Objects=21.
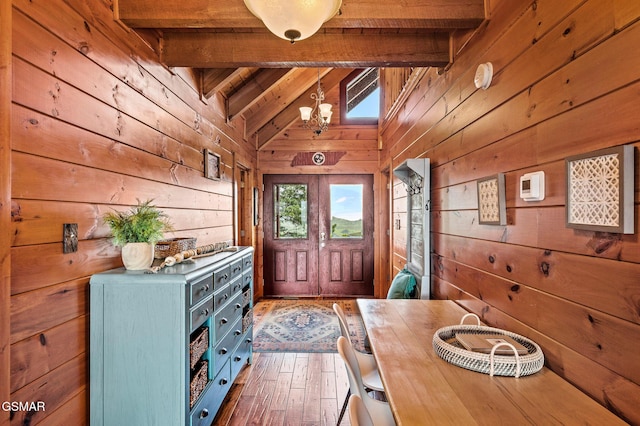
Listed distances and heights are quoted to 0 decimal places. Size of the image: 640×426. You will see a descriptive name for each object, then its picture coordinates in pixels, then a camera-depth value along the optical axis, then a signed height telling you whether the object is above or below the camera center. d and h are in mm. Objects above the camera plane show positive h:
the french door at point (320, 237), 5488 -389
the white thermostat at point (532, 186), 1237 +99
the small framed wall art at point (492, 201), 1513 +57
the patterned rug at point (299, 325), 3443 -1349
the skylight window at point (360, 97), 5508 +1919
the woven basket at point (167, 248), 1971 -203
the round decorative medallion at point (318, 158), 5449 +892
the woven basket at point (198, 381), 1749 -917
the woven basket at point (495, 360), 1089 -492
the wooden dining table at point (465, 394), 884 -537
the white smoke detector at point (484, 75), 1647 +681
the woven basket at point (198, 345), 1740 -715
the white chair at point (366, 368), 1788 -894
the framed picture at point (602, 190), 869 +62
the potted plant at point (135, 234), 1658 -104
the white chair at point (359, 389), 1393 -741
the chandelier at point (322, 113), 4075 +1223
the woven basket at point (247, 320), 2809 -927
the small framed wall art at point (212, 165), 3062 +465
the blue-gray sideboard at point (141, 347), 1573 -636
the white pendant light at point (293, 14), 1318 +806
